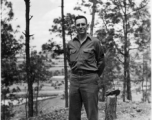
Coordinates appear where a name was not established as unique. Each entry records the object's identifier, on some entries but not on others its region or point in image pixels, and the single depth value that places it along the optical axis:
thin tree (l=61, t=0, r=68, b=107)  16.03
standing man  2.87
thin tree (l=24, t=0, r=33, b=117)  10.98
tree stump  5.28
